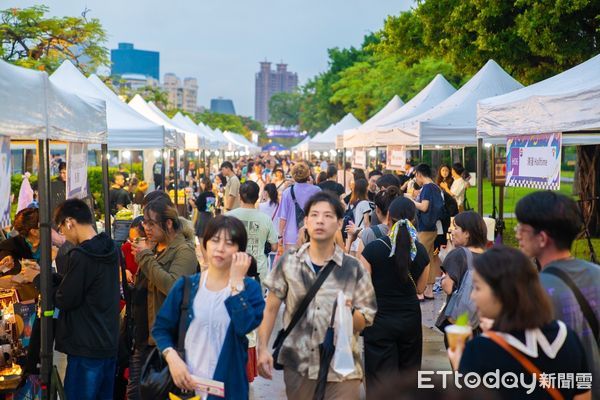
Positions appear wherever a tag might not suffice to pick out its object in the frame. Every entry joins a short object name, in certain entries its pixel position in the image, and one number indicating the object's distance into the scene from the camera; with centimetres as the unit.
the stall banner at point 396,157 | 1524
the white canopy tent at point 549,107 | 626
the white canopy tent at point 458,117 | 1232
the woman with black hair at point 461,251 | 573
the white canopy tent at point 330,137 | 3447
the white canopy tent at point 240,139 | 5855
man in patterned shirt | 421
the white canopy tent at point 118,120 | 1176
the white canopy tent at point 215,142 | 3395
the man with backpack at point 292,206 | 1023
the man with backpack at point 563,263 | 341
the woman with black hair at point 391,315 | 559
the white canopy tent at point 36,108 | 479
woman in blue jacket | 381
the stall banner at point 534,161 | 660
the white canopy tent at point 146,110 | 1869
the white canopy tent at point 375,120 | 1854
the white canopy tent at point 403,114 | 1554
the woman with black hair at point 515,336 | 286
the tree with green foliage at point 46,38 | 2927
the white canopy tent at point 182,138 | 1604
